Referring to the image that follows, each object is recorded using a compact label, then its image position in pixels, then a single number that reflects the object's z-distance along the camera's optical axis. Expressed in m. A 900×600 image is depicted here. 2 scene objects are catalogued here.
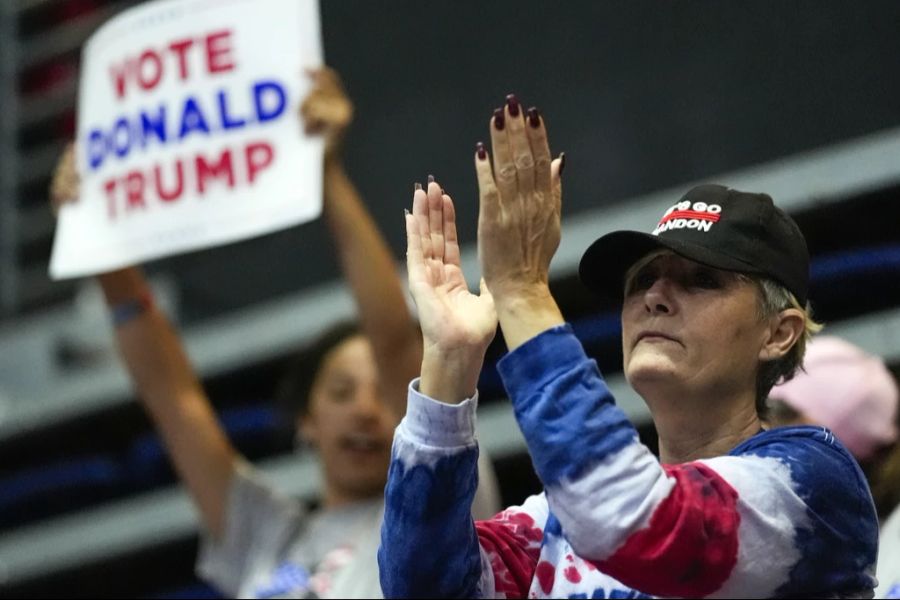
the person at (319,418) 7.37
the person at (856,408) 7.28
